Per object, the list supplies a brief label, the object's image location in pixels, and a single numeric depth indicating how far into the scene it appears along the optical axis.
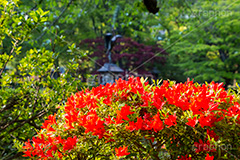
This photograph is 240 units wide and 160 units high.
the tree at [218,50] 12.45
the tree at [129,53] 15.31
